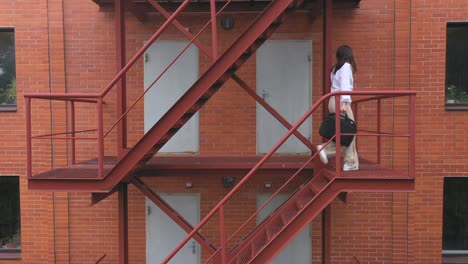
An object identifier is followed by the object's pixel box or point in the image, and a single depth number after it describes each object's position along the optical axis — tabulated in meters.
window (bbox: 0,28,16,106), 7.33
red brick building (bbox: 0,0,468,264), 6.89
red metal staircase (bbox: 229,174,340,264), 4.78
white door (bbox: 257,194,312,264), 6.96
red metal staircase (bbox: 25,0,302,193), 4.96
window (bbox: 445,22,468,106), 7.10
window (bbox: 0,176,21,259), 7.36
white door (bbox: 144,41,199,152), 6.94
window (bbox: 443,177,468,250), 7.14
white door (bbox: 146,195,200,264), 6.99
